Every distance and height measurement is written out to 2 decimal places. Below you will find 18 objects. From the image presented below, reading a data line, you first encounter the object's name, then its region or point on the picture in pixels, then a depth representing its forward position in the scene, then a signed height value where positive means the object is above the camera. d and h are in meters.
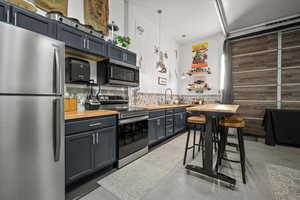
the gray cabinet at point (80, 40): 1.68 +0.90
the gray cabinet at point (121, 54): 2.33 +0.92
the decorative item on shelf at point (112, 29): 2.64 +1.54
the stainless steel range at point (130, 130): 2.06 -0.60
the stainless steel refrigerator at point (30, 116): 0.94 -0.16
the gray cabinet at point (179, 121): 3.68 -0.73
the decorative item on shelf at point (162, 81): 4.25 +0.65
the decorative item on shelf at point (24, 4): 1.37 +1.09
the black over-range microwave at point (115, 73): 2.29 +0.51
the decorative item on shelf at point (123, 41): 2.59 +1.25
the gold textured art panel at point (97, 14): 2.33 +1.72
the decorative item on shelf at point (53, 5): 1.75 +1.42
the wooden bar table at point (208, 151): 1.75 -0.80
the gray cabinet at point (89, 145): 1.48 -0.65
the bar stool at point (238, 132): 1.76 -0.54
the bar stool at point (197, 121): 2.11 -0.40
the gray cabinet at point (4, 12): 1.21 +0.86
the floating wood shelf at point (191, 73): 4.90 +1.05
